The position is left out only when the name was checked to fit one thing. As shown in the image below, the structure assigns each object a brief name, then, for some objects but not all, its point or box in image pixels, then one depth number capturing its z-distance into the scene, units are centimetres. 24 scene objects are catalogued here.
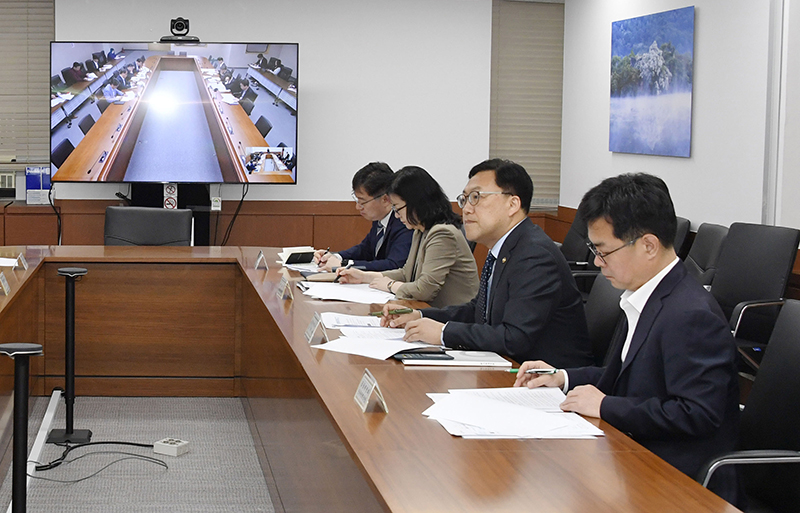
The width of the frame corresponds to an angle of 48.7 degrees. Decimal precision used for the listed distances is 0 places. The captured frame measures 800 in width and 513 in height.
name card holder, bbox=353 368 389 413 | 195
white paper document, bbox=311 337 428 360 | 257
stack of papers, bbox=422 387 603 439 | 183
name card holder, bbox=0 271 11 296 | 352
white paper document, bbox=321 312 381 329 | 305
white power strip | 384
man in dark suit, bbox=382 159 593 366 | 266
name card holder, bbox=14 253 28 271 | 427
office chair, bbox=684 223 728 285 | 461
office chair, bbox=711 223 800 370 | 397
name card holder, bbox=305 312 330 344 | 273
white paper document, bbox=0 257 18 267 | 428
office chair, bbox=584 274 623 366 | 292
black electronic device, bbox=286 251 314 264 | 468
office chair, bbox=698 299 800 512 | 203
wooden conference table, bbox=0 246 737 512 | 151
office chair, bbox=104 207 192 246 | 532
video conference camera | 625
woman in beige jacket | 375
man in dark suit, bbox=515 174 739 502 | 192
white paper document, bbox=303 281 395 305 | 364
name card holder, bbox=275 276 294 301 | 364
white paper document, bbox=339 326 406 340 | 285
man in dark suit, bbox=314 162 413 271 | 455
